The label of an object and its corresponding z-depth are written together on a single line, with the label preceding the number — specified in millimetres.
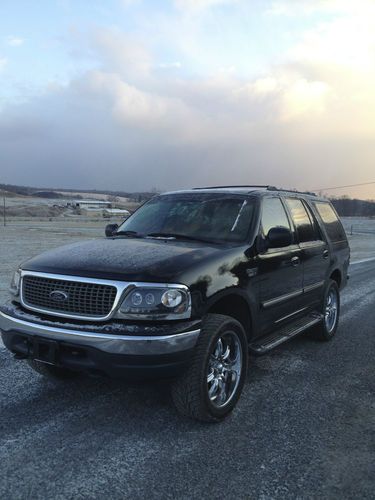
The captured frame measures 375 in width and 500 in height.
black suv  3422
